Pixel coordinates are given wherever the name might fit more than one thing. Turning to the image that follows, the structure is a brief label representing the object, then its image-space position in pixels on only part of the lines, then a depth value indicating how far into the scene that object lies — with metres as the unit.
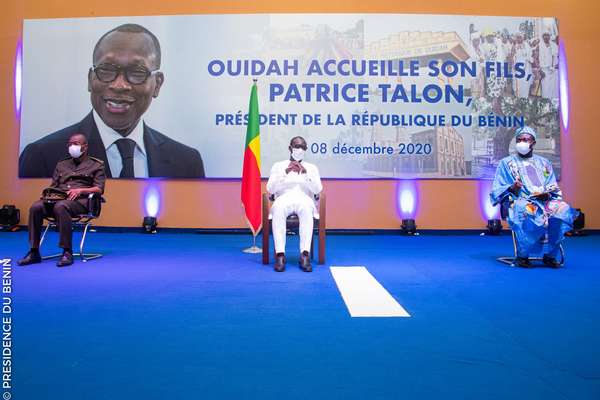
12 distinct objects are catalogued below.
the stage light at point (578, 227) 6.23
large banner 6.30
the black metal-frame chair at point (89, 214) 3.72
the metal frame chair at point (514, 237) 3.59
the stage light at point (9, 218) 6.27
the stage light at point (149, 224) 6.24
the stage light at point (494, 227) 6.19
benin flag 4.60
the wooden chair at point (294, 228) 3.75
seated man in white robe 3.53
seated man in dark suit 3.55
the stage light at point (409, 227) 6.22
